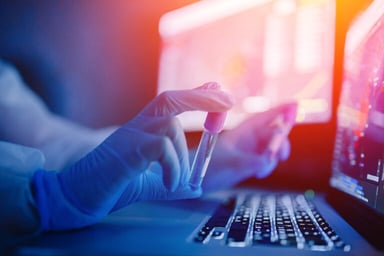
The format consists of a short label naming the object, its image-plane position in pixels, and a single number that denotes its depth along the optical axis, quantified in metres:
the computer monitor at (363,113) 0.62
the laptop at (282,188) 0.49
